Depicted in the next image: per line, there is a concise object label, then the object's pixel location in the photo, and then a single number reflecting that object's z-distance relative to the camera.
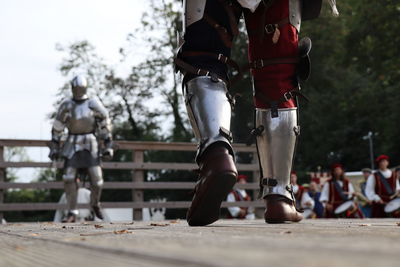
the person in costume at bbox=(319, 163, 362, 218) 12.18
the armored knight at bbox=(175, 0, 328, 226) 2.31
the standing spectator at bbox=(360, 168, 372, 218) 12.15
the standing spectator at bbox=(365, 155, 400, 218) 11.60
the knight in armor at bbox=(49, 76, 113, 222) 7.68
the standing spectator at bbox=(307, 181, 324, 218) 13.73
